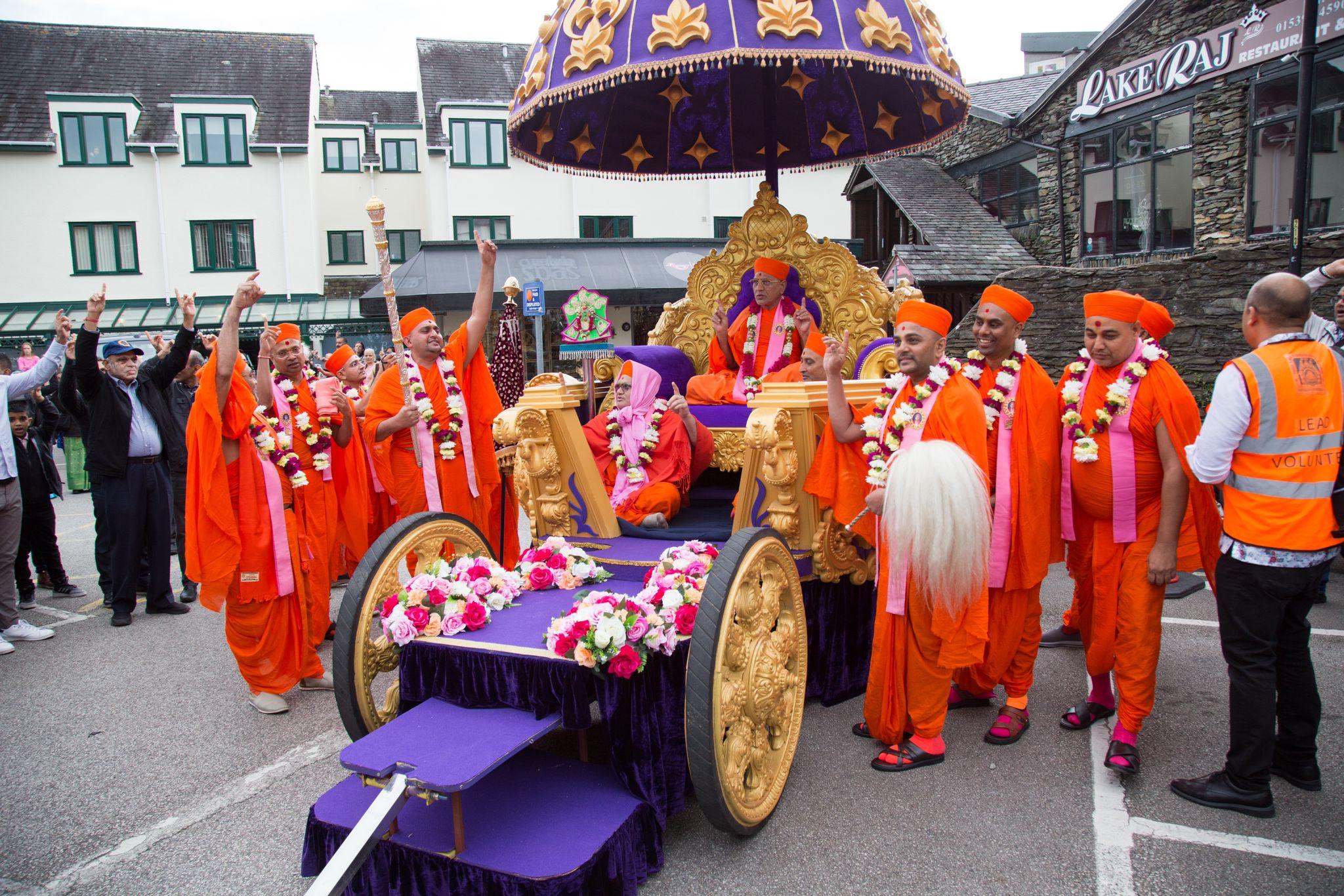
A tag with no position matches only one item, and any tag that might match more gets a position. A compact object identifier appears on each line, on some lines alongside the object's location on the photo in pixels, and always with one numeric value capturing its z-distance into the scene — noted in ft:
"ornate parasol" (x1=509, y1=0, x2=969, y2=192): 13.80
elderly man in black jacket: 19.98
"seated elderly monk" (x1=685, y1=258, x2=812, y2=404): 18.72
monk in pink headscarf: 15.84
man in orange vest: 10.07
